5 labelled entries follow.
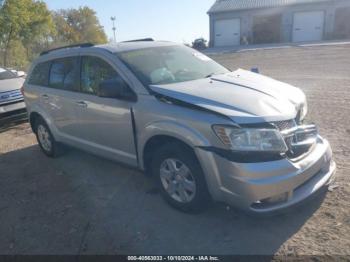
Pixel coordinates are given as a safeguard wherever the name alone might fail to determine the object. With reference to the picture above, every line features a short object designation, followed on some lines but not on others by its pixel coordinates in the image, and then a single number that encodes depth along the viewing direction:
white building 29.59
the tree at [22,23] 21.19
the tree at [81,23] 55.62
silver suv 2.93
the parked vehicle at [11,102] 7.67
